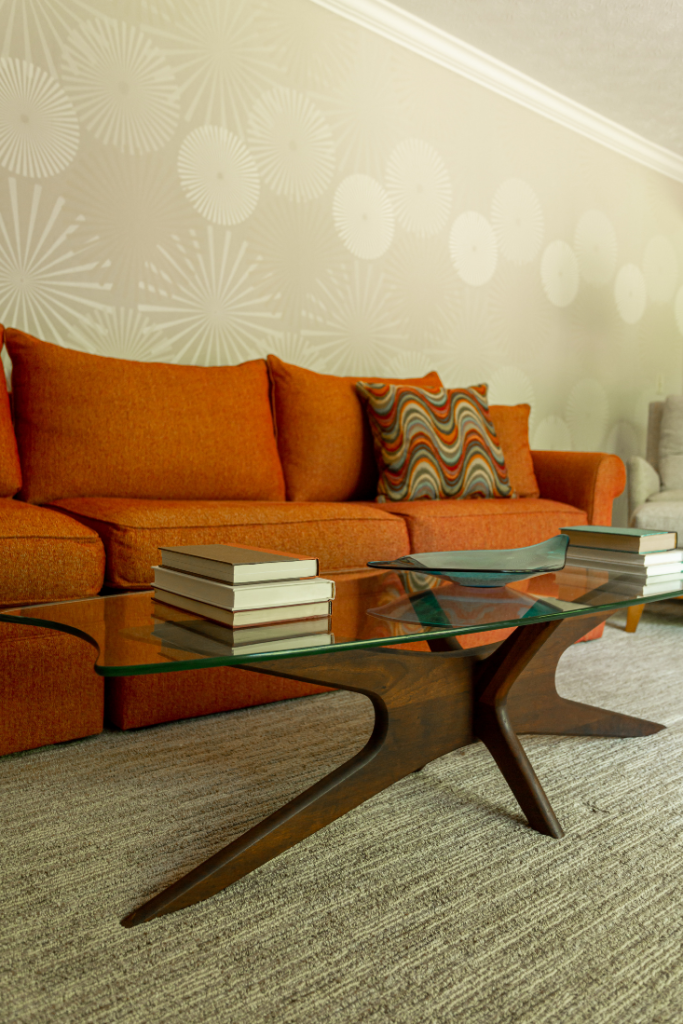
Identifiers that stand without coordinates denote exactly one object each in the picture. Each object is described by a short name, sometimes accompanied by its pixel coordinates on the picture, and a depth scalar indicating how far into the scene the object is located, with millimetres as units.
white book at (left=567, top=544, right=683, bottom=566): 1518
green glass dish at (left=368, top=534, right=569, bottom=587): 1306
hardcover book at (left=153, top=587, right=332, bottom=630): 1013
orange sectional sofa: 1602
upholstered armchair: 3146
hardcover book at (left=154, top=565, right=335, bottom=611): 1018
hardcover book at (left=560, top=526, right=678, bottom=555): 1556
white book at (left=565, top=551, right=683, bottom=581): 1509
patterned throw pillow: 2699
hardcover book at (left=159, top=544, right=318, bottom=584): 1020
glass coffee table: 969
